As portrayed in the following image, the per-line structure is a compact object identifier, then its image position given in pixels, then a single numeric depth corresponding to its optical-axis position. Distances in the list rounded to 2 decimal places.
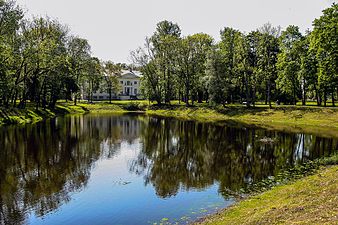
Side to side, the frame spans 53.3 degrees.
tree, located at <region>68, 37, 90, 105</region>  93.81
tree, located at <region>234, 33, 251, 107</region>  79.94
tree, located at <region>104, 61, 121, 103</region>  125.88
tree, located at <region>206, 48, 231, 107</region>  78.00
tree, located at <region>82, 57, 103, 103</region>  112.26
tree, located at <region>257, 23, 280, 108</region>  78.81
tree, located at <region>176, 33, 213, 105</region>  90.00
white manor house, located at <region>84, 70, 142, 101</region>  153.25
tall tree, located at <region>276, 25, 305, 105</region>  73.69
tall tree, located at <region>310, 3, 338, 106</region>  60.75
